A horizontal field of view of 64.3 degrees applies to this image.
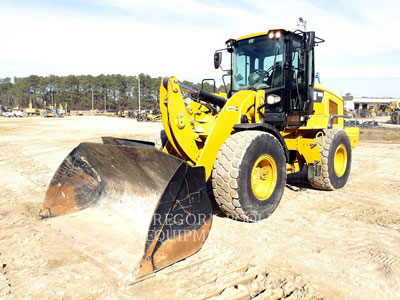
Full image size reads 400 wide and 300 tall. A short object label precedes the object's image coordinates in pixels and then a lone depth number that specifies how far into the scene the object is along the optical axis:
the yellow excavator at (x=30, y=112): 48.96
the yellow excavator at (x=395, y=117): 27.67
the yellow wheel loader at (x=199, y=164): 3.13
